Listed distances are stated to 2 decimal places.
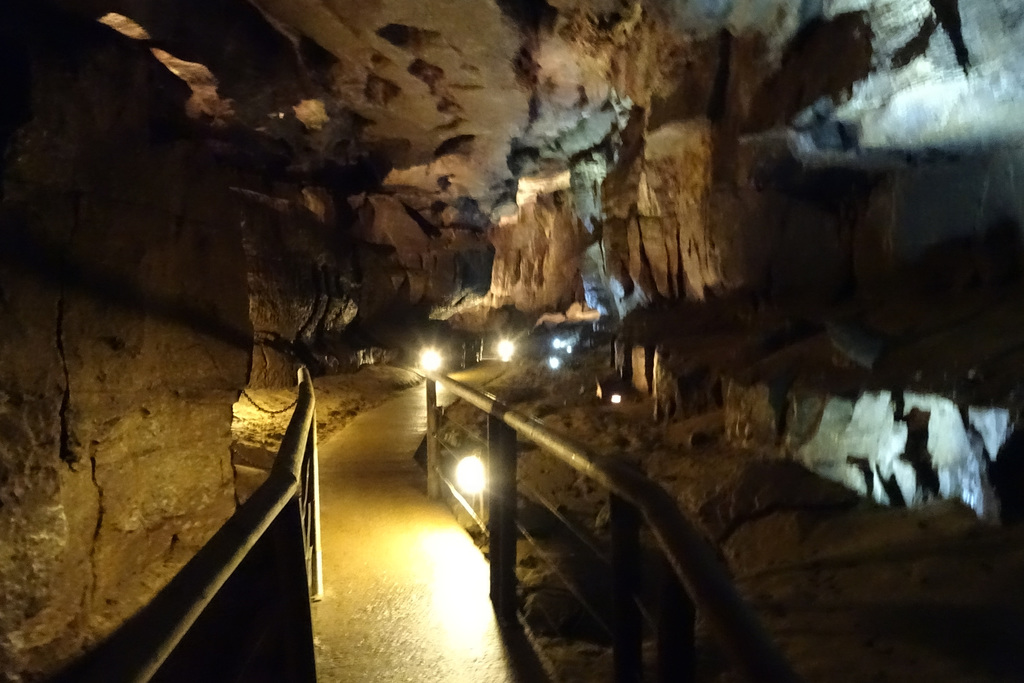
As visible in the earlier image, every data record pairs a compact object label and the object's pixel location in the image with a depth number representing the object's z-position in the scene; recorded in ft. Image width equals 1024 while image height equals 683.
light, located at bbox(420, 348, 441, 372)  57.31
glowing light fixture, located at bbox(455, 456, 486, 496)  15.67
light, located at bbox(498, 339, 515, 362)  69.23
